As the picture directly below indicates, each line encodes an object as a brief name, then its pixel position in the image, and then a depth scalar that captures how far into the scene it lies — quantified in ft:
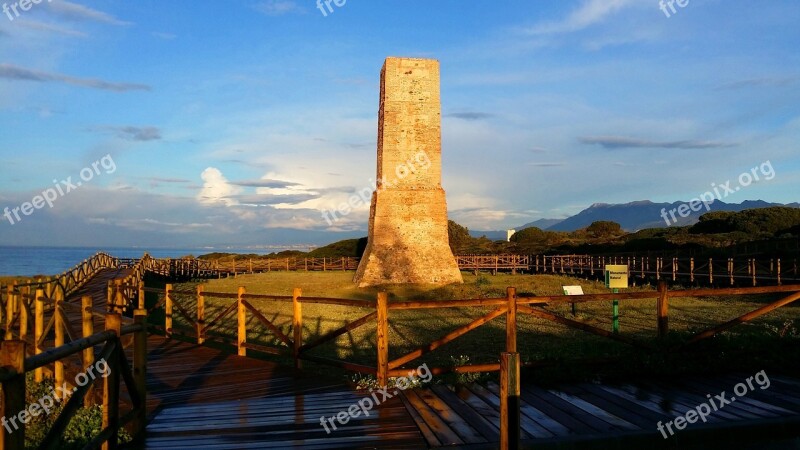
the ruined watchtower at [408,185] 76.33
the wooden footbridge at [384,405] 13.85
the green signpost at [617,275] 39.27
